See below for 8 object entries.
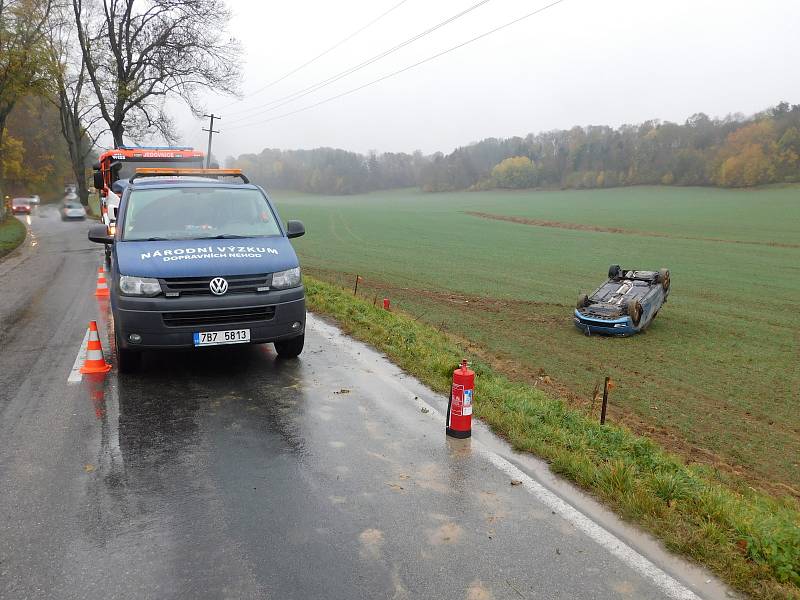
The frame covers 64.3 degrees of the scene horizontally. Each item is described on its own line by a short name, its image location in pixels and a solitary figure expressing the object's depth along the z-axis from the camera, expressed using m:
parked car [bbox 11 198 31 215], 53.03
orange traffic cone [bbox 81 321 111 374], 7.11
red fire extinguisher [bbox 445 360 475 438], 5.35
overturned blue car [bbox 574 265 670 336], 16.28
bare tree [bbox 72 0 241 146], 34.62
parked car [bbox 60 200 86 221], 44.75
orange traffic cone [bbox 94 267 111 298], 12.44
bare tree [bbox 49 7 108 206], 38.28
